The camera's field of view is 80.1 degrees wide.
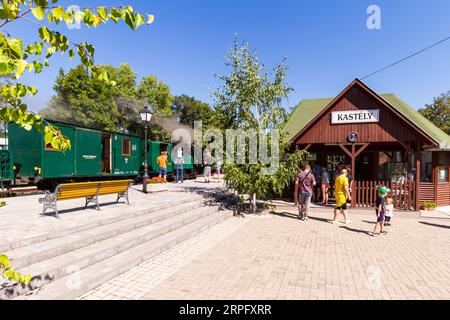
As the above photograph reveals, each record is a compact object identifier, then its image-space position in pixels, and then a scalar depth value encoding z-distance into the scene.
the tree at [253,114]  10.84
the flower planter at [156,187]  13.21
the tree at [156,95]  39.50
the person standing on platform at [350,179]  12.18
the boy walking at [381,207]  8.15
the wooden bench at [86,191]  7.41
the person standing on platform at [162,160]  16.25
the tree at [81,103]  34.28
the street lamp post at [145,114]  12.31
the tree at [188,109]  50.88
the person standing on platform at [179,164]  18.70
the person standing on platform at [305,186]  10.04
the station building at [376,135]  11.88
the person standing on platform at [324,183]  12.98
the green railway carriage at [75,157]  11.64
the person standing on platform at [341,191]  9.19
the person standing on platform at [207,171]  19.83
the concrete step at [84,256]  4.23
